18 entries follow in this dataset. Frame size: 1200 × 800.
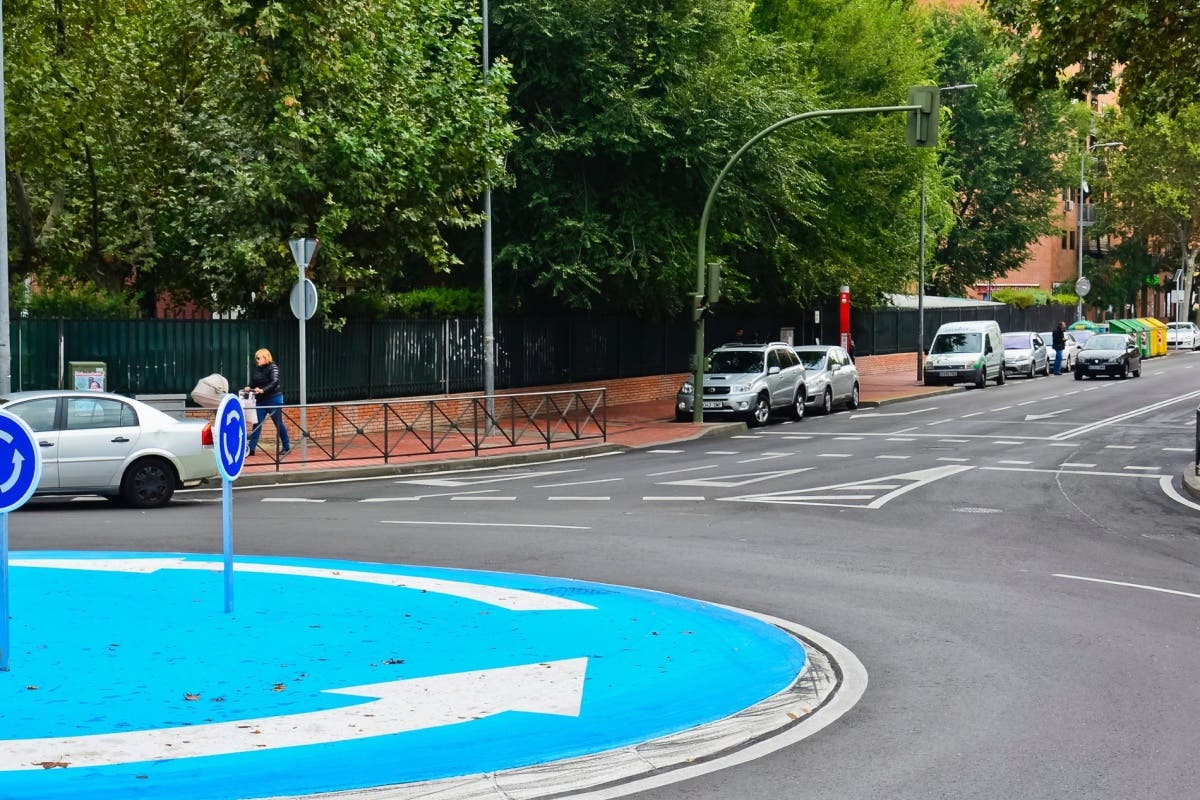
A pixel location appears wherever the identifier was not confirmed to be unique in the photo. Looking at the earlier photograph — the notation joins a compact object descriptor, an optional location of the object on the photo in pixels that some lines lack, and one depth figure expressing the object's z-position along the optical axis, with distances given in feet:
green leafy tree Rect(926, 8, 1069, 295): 241.96
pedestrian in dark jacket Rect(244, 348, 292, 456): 80.64
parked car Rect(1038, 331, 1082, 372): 194.90
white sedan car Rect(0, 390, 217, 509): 56.65
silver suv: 107.55
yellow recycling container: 236.02
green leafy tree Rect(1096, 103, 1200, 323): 275.59
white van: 156.56
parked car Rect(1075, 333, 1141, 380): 170.30
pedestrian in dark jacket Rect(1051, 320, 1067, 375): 183.11
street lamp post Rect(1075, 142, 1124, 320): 236.43
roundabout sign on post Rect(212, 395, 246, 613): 33.83
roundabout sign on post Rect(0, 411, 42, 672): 26.53
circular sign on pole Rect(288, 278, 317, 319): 76.07
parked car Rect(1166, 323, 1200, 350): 272.92
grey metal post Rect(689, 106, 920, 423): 95.85
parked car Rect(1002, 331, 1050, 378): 176.45
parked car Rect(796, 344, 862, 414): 118.21
